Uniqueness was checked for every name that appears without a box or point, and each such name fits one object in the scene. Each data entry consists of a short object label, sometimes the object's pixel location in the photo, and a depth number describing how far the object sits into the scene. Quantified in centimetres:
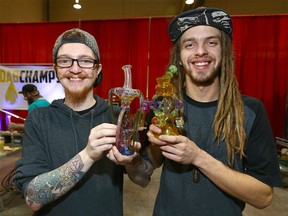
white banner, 567
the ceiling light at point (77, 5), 691
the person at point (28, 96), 371
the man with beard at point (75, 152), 98
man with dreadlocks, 103
